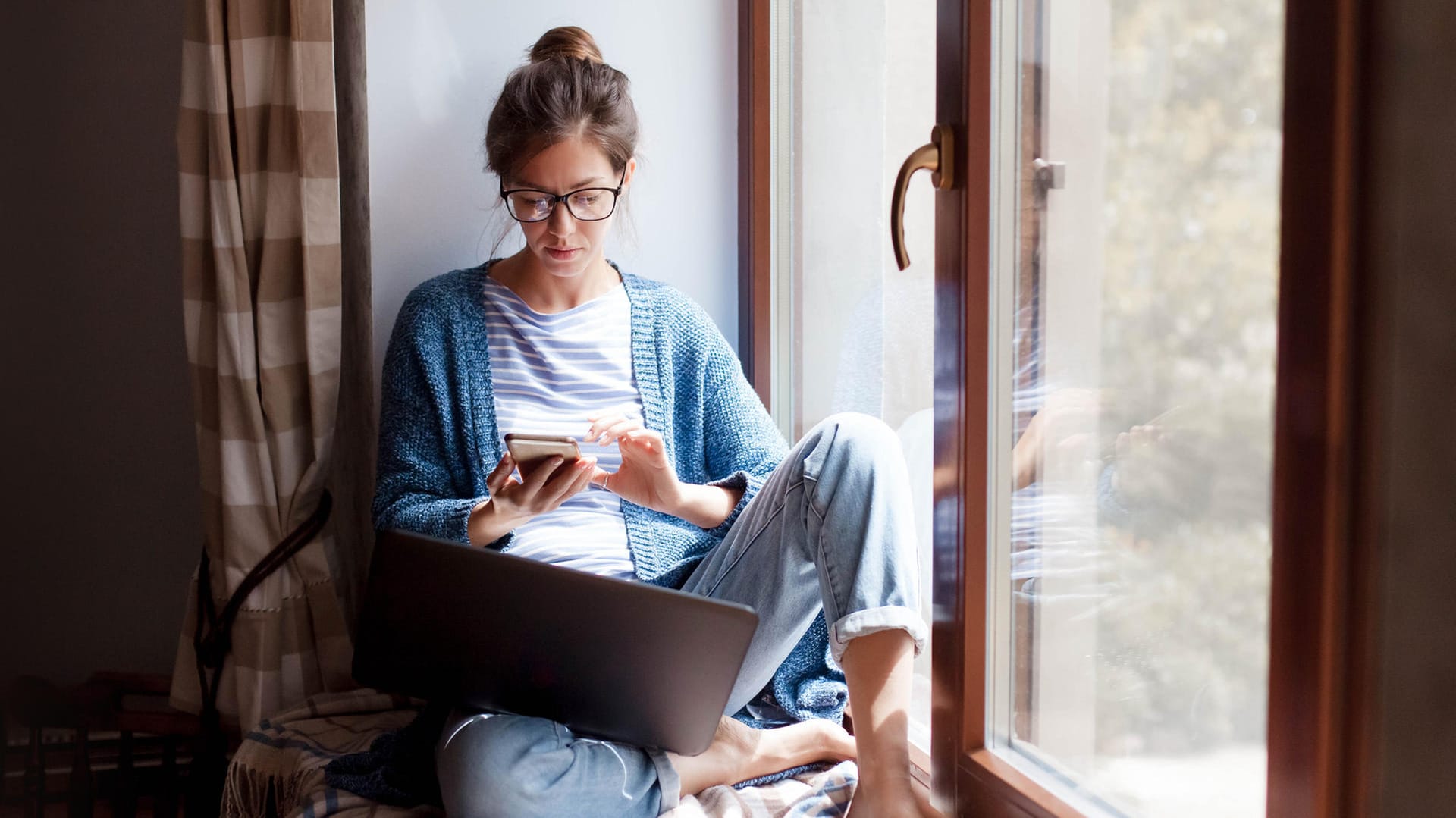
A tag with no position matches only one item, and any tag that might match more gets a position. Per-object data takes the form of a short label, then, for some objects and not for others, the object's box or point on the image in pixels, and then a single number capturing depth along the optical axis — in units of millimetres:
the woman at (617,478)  1120
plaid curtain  1438
